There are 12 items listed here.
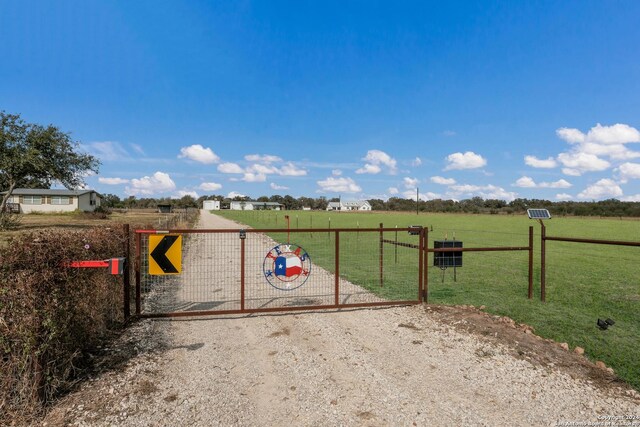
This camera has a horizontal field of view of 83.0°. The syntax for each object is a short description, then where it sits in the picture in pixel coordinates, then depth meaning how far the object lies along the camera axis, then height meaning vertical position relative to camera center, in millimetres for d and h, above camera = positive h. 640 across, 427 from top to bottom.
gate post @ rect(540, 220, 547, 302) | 7516 -1206
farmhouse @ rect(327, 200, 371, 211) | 166750 +1202
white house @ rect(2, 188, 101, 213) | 54750 +917
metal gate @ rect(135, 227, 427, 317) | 6066 -1946
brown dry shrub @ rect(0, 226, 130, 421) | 3197 -1088
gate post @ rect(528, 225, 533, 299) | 7730 -1177
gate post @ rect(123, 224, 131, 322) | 5805 -1149
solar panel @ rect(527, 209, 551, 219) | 7816 -67
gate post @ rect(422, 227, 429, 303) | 7234 -1084
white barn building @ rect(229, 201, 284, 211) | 152250 +1026
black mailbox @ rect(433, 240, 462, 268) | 8383 -1163
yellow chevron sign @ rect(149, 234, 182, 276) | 5977 -784
